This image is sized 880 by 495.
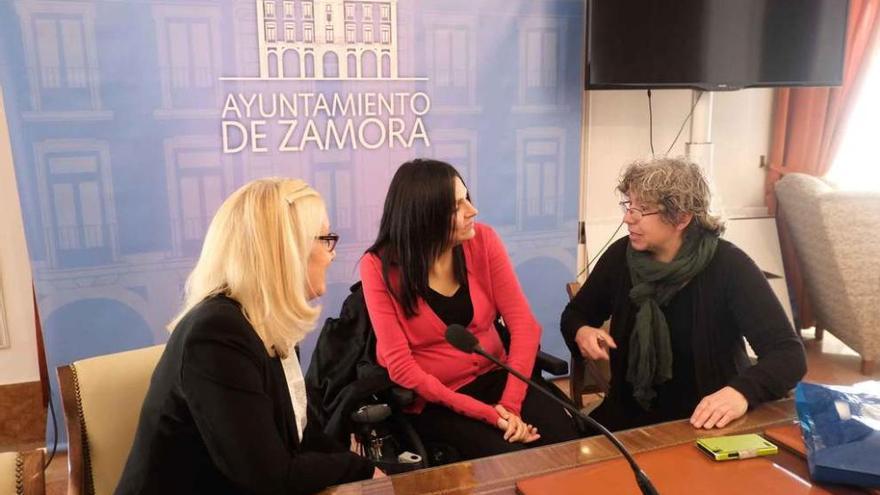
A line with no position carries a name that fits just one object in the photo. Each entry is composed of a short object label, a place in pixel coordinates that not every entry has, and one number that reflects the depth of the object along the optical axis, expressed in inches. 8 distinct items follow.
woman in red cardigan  74.0
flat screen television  114.5
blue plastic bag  42.1
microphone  45.8
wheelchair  70.5
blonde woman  46.2
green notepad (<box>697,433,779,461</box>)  46.1
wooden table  43.9
